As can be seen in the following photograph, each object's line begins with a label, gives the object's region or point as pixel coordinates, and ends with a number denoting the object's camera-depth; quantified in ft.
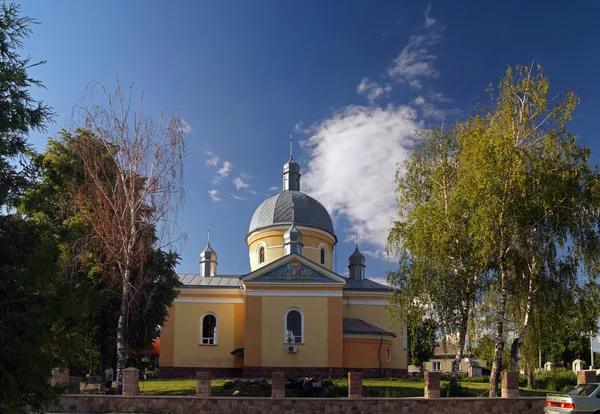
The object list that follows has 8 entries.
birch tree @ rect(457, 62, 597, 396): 60.75
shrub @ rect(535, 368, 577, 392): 83.10
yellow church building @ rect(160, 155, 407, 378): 97.30
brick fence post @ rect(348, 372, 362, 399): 57.88
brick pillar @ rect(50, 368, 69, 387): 62.80
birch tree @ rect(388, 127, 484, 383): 64.75
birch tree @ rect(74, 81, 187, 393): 64.13
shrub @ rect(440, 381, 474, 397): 63.57
